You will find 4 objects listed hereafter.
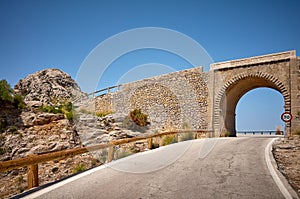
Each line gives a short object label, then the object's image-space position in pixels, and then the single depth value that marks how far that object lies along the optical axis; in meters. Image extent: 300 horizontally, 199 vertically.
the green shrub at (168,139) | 11.77
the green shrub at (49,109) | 15.72
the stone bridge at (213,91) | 14.76
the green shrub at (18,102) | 14.79
